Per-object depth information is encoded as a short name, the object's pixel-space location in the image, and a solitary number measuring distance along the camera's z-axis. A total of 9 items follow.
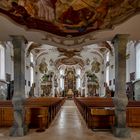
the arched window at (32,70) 18.07
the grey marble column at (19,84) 5.07
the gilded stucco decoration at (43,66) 20.62
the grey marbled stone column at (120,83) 5.02
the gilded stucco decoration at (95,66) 20.61
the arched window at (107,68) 17.85
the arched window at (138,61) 11.00
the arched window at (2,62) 11.02
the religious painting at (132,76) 11.33
